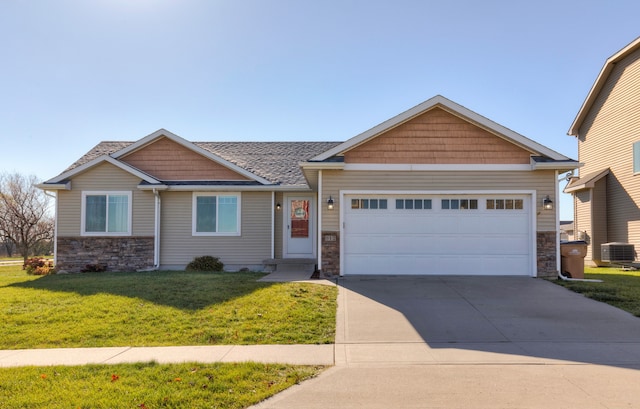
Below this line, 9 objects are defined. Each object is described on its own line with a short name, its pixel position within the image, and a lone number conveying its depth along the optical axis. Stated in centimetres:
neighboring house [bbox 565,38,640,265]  1616
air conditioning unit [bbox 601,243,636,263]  1562
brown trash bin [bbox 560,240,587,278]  1117
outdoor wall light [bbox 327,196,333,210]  1110
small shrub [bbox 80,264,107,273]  1348
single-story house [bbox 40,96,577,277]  1108
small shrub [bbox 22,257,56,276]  1383
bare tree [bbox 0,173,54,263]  3155
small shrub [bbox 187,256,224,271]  1358
